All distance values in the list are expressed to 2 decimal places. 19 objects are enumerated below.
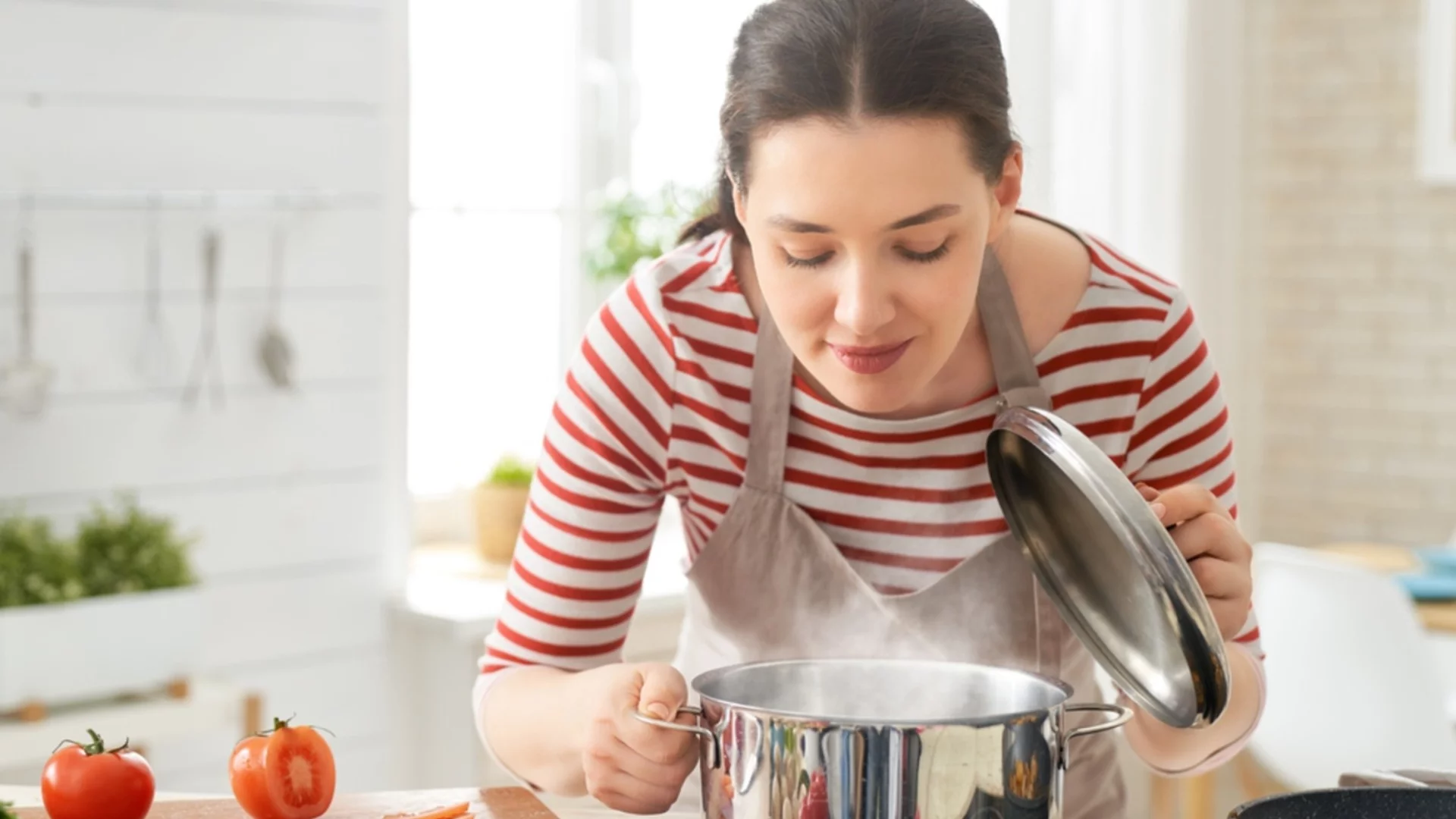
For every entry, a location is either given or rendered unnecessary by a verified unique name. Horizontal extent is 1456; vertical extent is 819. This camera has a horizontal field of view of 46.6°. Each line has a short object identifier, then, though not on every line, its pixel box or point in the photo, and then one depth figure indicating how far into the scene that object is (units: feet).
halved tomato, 3.52
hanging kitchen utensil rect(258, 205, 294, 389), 8.40
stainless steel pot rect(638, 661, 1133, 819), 2.74
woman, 4.30
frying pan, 2.73
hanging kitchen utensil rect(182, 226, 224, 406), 8.14
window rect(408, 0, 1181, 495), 10.08
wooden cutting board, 3.62
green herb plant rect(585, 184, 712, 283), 9.62
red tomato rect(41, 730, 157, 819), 3.46
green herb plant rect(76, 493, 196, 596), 7.35
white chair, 8.00
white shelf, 6.88
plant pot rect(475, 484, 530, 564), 9.42
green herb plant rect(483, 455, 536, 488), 9.43
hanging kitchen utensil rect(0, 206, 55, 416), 7.48
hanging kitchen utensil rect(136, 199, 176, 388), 8.04
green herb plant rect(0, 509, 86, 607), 7.07
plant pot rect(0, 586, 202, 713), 6.93
